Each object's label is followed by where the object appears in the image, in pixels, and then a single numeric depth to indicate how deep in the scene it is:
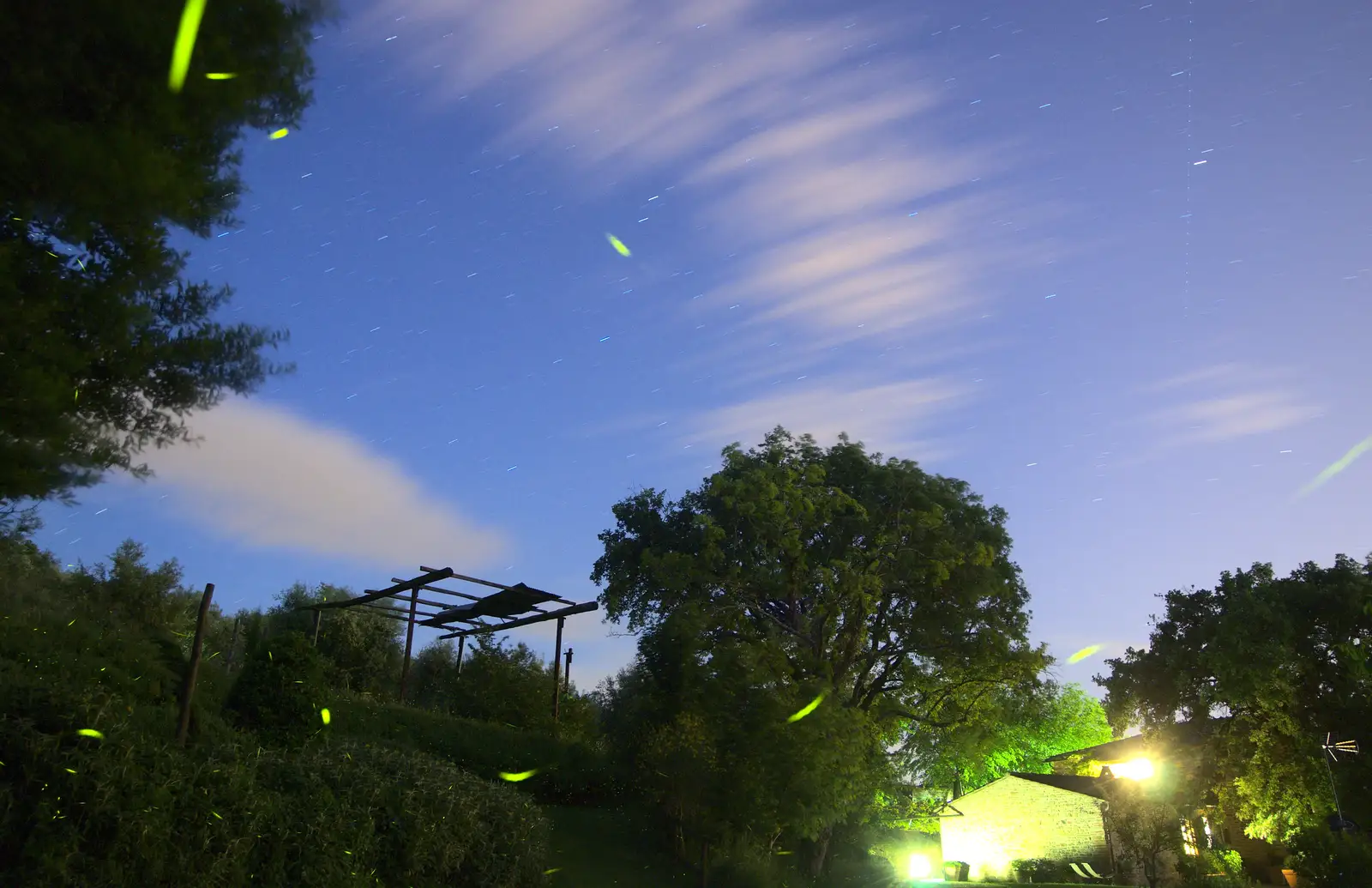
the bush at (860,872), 26.38
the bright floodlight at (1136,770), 25.88
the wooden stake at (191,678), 13.03
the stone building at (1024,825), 38.09
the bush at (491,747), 21.64
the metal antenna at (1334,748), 29.77
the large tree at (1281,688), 31.41
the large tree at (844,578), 26.97
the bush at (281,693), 16.23
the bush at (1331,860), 21.31
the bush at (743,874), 20.92
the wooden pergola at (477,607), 24.28
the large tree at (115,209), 9.86
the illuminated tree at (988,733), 28.89
